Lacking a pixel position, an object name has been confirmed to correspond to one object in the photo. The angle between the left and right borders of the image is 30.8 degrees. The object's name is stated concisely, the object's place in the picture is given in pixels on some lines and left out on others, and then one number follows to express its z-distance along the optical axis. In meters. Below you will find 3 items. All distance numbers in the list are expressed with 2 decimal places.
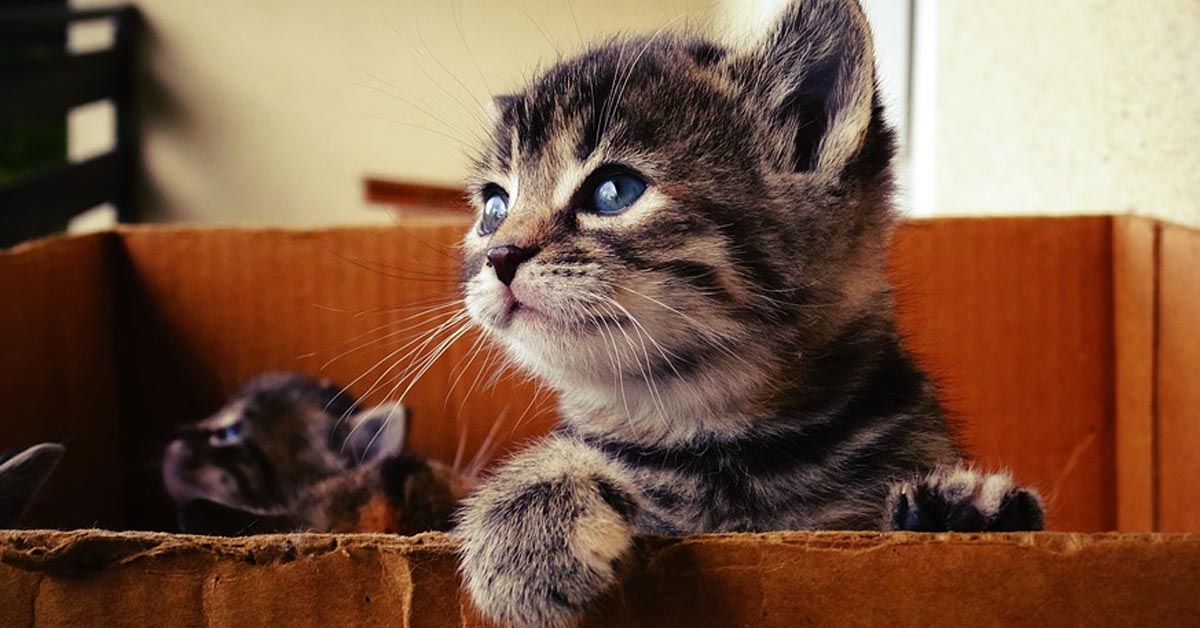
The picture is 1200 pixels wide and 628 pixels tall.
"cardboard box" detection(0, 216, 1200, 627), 0.46
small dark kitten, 0.46
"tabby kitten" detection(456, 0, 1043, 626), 0.36
